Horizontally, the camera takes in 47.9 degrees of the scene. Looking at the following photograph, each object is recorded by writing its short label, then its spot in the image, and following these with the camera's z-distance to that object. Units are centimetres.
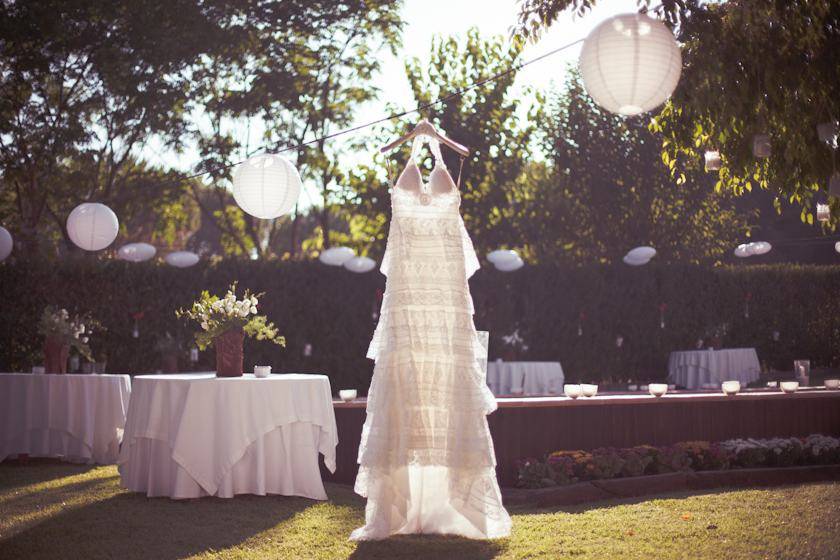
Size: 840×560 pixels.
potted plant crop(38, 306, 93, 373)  972
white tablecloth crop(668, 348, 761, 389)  1631
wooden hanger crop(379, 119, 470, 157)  579
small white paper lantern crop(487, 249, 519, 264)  1532
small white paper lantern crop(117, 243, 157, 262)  1455
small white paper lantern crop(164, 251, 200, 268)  1438
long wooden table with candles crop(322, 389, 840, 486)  786
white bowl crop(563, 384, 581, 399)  798
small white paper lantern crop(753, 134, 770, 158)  598
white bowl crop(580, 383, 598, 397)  802
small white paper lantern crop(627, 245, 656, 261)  1666
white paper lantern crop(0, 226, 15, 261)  1128
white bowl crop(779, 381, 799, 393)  885
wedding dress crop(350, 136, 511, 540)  540
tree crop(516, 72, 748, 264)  2012
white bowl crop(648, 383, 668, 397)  815
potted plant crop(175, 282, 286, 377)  727
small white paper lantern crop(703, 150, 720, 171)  692
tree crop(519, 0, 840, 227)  544
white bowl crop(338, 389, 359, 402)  819
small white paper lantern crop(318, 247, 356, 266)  1470
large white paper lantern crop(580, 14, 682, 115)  490
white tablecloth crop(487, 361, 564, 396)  1372
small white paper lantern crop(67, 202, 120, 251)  1063
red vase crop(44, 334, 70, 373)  971
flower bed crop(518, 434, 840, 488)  748
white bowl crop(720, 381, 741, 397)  852
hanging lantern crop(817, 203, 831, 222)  843
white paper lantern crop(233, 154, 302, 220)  829
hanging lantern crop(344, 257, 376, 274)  1491
